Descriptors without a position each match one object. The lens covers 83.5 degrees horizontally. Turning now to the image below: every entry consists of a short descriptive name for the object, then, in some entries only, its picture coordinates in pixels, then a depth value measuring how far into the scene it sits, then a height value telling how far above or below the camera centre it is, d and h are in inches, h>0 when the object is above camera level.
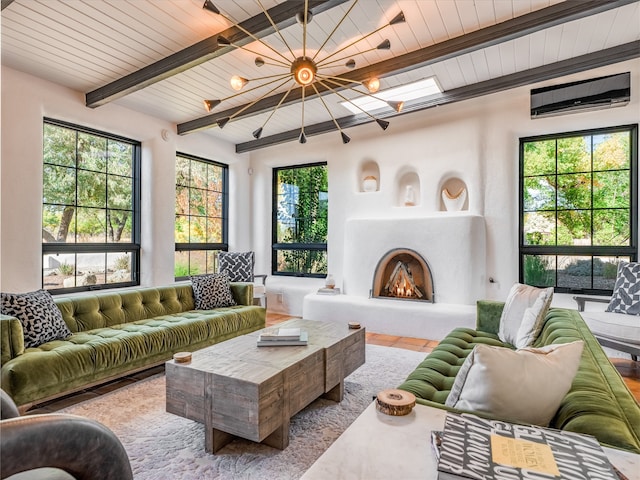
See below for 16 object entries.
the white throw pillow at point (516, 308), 100.8 -19.5
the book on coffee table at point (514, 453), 28.2 -18.2
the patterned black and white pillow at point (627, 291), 134.6 -19.1
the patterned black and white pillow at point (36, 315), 99.7 -21.1
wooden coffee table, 72.1 -31.9
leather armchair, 26.4 -16.7
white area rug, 71.4 -45.3
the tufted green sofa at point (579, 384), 39.1 -20.1
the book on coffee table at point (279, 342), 96.8 -27.3
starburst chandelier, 83.0 +46.8
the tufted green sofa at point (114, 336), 89.9 -29.6
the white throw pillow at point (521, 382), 42.9 -17.1
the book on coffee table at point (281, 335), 98.3 -26.0
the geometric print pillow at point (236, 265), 199.5 -12.9
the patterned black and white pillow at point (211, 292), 156.3 -22.2
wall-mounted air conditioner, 141.2 +60.0
